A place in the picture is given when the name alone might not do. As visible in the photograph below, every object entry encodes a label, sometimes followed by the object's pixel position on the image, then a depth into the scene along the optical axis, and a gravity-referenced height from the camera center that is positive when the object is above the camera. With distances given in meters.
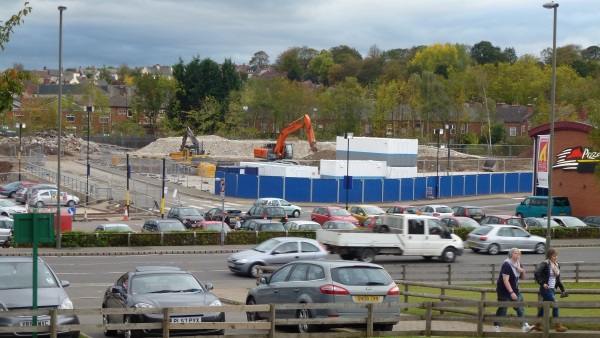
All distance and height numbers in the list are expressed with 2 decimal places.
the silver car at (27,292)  15.34 -3.08
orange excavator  96.31 -1.32
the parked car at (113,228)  41.51 -4.64
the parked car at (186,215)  50.12 -4.82
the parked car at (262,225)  43.16 -4.50
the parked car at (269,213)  53.16 -4.77
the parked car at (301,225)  43.69 -4.49
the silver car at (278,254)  31.48 -4.25
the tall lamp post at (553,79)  32.09 +2.12
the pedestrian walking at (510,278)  17.28 -2.69
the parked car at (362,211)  55.31 -4.77
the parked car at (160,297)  16.06 -3.20
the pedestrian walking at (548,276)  17.25 -2.61
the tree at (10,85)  16.25 +0.73
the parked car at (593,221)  50.69 -4.55
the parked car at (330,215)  52.41 -4.76
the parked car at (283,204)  59.16 -4.82
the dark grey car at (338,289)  16.64 -3.00
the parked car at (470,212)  56.84 -4.76
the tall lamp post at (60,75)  38.69 +2.38
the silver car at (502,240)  40.69 -4.58
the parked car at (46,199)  60.78 -4.93
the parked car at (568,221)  49.16 -4.46
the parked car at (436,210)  55.38 -4.57
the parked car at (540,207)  58.06 -4.42
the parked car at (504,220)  46.88 -4.32
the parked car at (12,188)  69.31 -4.84
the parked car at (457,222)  46.53 -4.43
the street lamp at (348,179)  60.50 -3.10
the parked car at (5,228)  39.94 -4.61
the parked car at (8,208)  50.22 -4.71
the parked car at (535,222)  47.50 -4.38
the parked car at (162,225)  42.41 -4.55
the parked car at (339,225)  44.34 -4.52
